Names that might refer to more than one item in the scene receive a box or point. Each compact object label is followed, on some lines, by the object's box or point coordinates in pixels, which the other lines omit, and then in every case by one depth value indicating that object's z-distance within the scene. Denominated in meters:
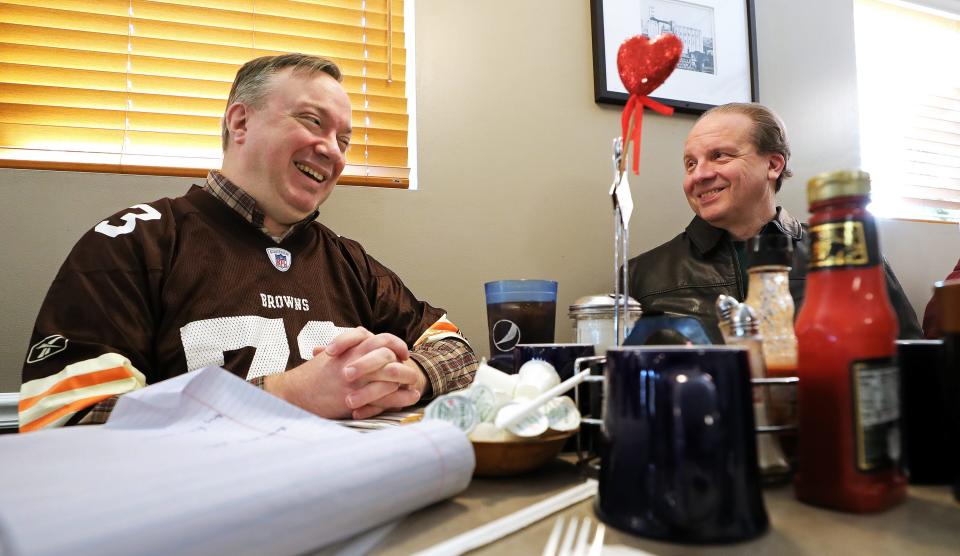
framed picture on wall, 1.76
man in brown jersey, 0.77
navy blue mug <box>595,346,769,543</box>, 0.35
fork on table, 0.35
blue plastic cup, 0.82
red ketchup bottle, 0.40
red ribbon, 0.58
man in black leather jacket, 1.62
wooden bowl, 0.50
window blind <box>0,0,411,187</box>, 1.30
